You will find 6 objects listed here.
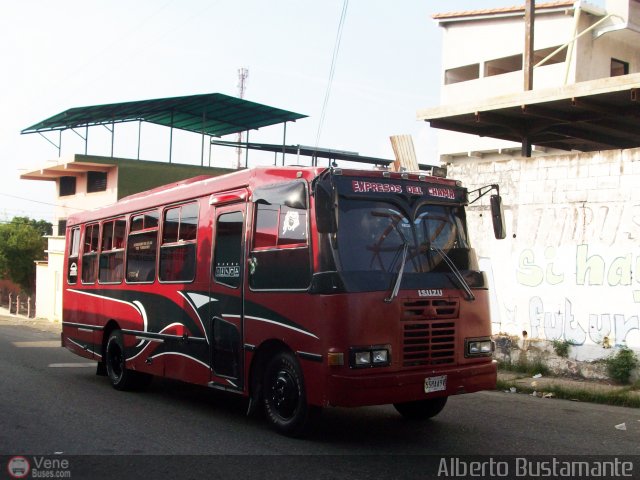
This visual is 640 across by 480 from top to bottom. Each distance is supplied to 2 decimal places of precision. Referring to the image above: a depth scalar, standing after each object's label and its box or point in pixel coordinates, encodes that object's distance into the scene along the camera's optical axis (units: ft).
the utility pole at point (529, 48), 47.06
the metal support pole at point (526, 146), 47.58
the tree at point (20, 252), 164.66
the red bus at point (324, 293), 22.17
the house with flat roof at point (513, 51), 87.30
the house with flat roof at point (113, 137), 100.94
